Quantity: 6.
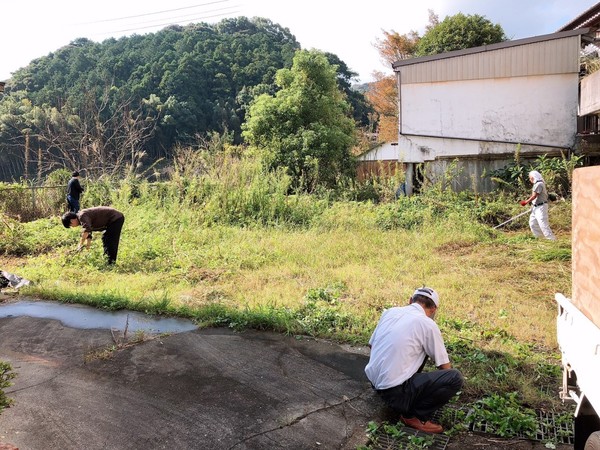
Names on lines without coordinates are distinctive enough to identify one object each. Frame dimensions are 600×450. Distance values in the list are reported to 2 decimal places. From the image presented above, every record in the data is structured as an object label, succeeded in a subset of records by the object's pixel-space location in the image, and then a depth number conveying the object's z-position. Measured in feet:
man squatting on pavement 10.63
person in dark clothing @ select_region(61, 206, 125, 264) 26.71
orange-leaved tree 94.73
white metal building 44.96
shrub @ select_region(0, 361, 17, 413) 7.84
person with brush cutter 29.91
